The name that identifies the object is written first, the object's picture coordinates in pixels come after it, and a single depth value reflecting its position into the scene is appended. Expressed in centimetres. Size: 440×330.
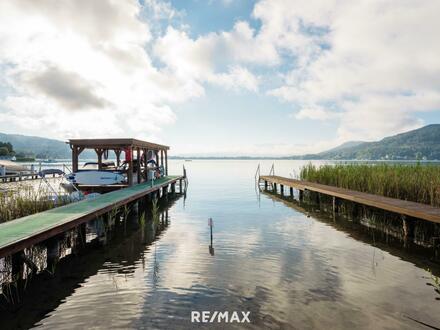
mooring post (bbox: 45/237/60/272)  783
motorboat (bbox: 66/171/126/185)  1686
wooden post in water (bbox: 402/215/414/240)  1021
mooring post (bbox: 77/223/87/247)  972
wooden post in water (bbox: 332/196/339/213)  1541
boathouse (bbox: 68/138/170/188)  1655
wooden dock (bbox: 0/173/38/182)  2978
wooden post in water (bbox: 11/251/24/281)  667
